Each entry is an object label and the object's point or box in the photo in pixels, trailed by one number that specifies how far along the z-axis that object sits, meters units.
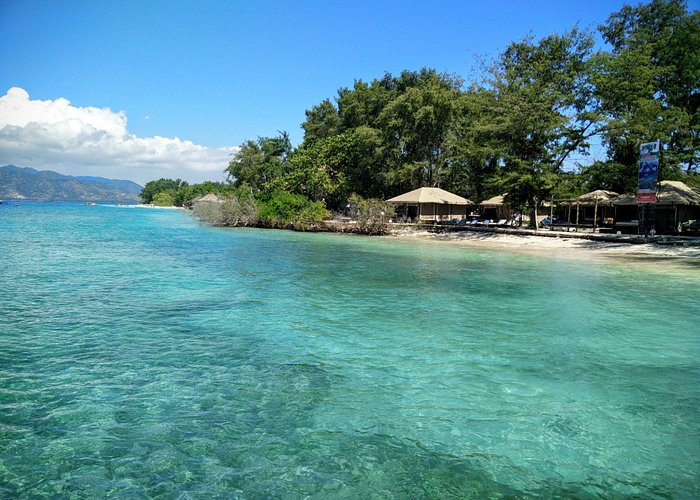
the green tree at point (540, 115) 28.06
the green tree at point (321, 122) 51.72
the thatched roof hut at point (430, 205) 35.32
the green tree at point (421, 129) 36.56
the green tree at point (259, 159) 59.21
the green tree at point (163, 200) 128.62
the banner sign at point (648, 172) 21.47
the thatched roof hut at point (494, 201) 37.34
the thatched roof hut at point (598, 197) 29.64
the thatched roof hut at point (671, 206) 24.84
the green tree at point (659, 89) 25.41
